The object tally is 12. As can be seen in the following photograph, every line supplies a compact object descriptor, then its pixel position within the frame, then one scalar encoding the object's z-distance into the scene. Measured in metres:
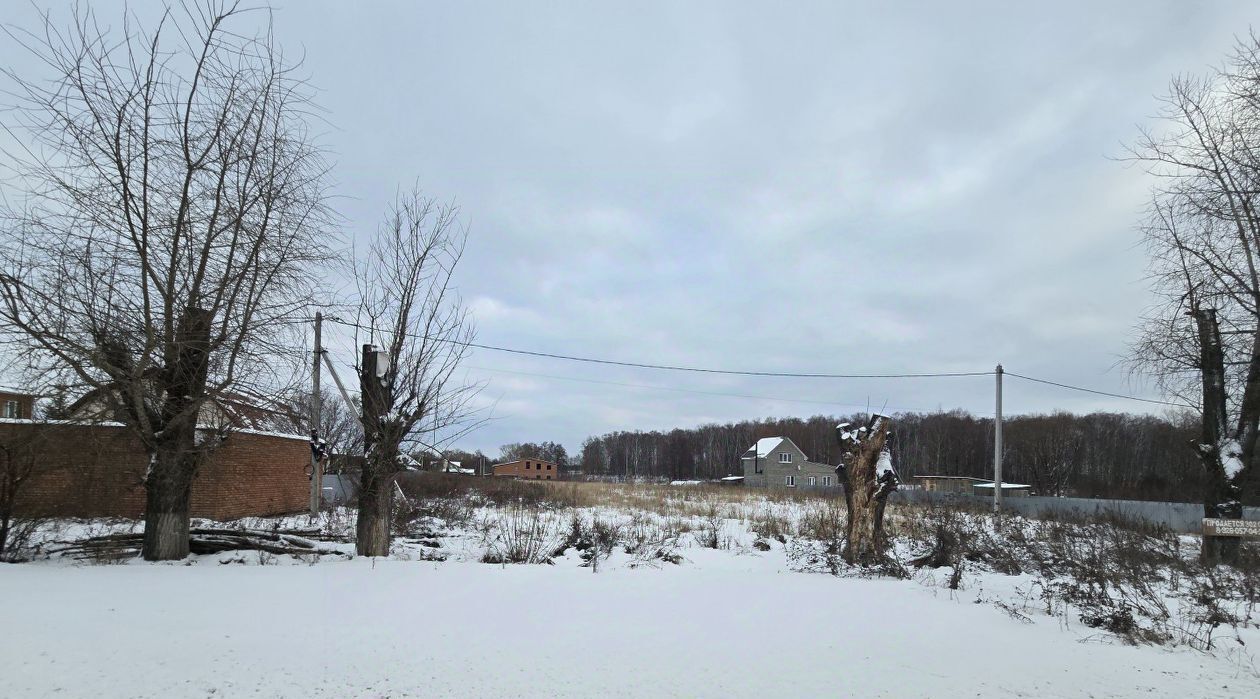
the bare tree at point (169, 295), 8.25
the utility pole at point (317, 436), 12.70
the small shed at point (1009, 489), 58.81
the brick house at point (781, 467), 70.75
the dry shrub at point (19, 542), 8.71
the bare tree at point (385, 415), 9.95
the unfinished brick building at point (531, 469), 99.50
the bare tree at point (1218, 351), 10.73
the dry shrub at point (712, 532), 13.82
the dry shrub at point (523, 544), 10.55
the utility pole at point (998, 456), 25.59
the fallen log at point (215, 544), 9.16
